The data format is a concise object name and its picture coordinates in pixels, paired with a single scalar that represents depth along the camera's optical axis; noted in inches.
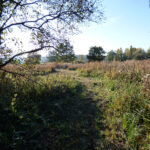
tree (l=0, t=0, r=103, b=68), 139.3
